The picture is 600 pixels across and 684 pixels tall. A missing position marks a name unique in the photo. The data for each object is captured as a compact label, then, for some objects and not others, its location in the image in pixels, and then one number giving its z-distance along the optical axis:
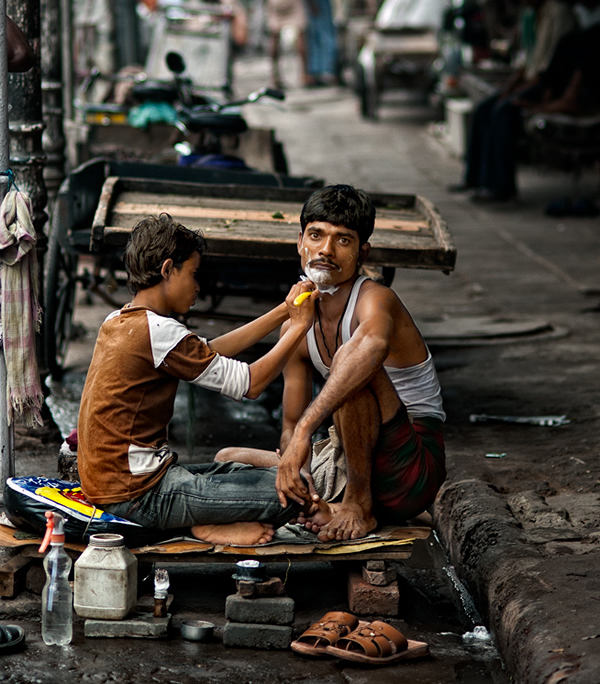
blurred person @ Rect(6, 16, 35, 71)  9.13
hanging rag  7.85
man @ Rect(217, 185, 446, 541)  7.14
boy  7.07
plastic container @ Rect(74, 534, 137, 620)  6.85
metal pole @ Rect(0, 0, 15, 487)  7.98
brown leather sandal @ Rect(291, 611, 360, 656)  6.68
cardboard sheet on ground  7.14
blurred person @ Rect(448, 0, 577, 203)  24.08
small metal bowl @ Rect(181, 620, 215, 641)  6.85
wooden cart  9.43
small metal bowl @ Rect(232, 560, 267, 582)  6.95
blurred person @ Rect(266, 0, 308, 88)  42.16
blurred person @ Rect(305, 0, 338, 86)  43.44
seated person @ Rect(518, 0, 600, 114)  23.56
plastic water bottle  6.73
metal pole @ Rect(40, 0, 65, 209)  14.00
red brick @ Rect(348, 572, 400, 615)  7.25
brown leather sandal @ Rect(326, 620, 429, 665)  6.54
